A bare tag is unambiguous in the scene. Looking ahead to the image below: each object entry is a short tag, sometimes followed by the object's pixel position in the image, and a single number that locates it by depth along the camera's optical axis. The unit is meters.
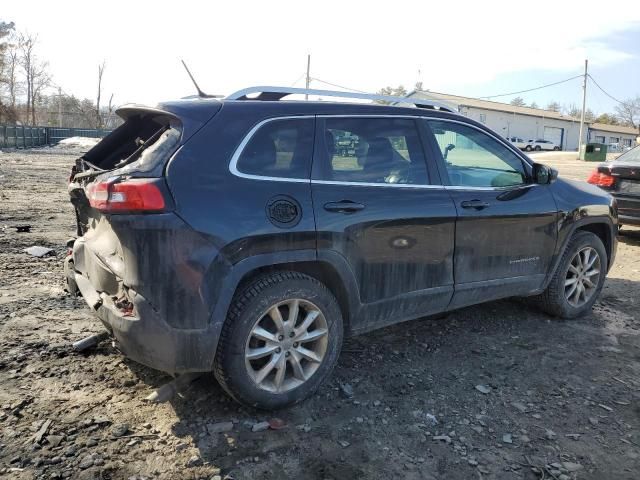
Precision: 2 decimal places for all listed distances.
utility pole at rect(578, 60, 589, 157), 51.91
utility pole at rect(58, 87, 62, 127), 74.44
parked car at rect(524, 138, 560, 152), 58.86
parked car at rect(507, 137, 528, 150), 56.81
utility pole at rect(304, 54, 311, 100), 40.25
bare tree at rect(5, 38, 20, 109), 63.95
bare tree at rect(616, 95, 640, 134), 93.62
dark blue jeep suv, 2.87
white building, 64.38
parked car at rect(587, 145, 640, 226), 7.70
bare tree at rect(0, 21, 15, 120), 49.62
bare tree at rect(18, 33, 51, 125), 68.31
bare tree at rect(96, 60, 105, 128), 73.47
